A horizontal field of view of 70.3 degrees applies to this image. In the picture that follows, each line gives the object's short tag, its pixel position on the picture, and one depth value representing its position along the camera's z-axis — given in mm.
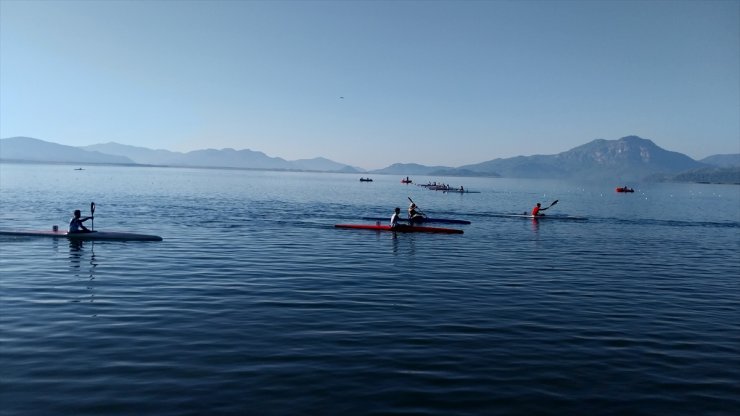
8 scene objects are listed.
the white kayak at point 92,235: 30203
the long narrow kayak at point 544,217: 51594
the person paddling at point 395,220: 37791
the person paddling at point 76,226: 30297
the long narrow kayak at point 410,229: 38094
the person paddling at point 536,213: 50588
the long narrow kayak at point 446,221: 45688
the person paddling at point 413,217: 40844
